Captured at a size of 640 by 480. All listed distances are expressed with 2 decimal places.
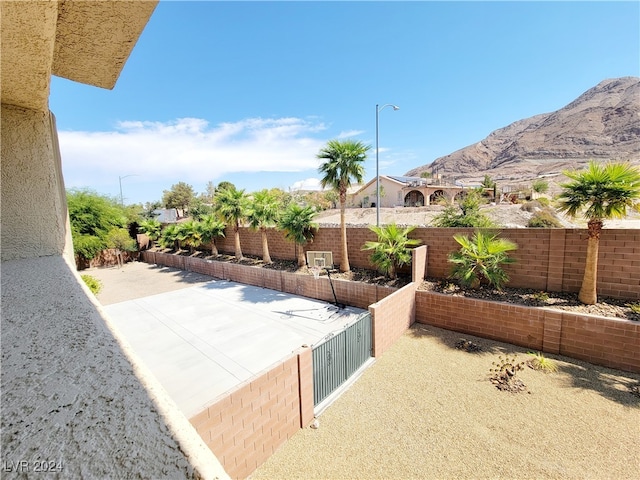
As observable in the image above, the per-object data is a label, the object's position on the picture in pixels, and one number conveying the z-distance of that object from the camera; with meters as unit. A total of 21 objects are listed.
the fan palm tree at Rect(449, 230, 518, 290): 8.30
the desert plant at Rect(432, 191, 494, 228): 10.50
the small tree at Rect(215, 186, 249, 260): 15.40
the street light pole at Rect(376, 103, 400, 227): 14.08
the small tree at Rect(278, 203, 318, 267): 12.59
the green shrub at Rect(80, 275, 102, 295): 9.27
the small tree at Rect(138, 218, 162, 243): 24.27
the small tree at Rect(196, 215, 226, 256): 18.17
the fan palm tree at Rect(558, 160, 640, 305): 6.67
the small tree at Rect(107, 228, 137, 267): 22.56
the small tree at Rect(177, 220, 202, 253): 19.34
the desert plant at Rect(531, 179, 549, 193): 38.03
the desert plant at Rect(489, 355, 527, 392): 5.88
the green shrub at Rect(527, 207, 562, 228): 13.94
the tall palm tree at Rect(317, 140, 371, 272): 11.12
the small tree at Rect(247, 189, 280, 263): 14.27
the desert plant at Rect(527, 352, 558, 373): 6.43
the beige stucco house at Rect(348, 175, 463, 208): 39.50
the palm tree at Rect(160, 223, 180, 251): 21.66
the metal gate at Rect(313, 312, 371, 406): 5.54
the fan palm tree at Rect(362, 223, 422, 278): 9.91
